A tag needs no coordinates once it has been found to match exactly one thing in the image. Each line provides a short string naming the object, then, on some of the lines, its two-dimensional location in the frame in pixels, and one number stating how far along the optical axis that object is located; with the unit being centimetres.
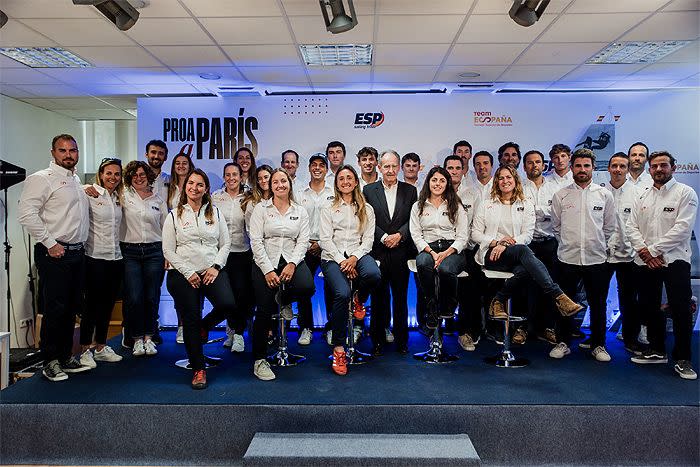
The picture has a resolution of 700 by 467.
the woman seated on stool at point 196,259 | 337
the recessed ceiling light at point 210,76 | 514
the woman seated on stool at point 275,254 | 355
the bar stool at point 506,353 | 369
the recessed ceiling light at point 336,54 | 440
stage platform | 298
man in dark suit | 397
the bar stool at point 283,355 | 376
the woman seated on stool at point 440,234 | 373
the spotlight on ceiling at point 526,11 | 331
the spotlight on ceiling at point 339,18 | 333
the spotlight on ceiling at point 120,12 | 327
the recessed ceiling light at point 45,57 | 443
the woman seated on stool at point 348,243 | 366
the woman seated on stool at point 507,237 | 360
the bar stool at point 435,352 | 386
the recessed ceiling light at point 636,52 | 438
